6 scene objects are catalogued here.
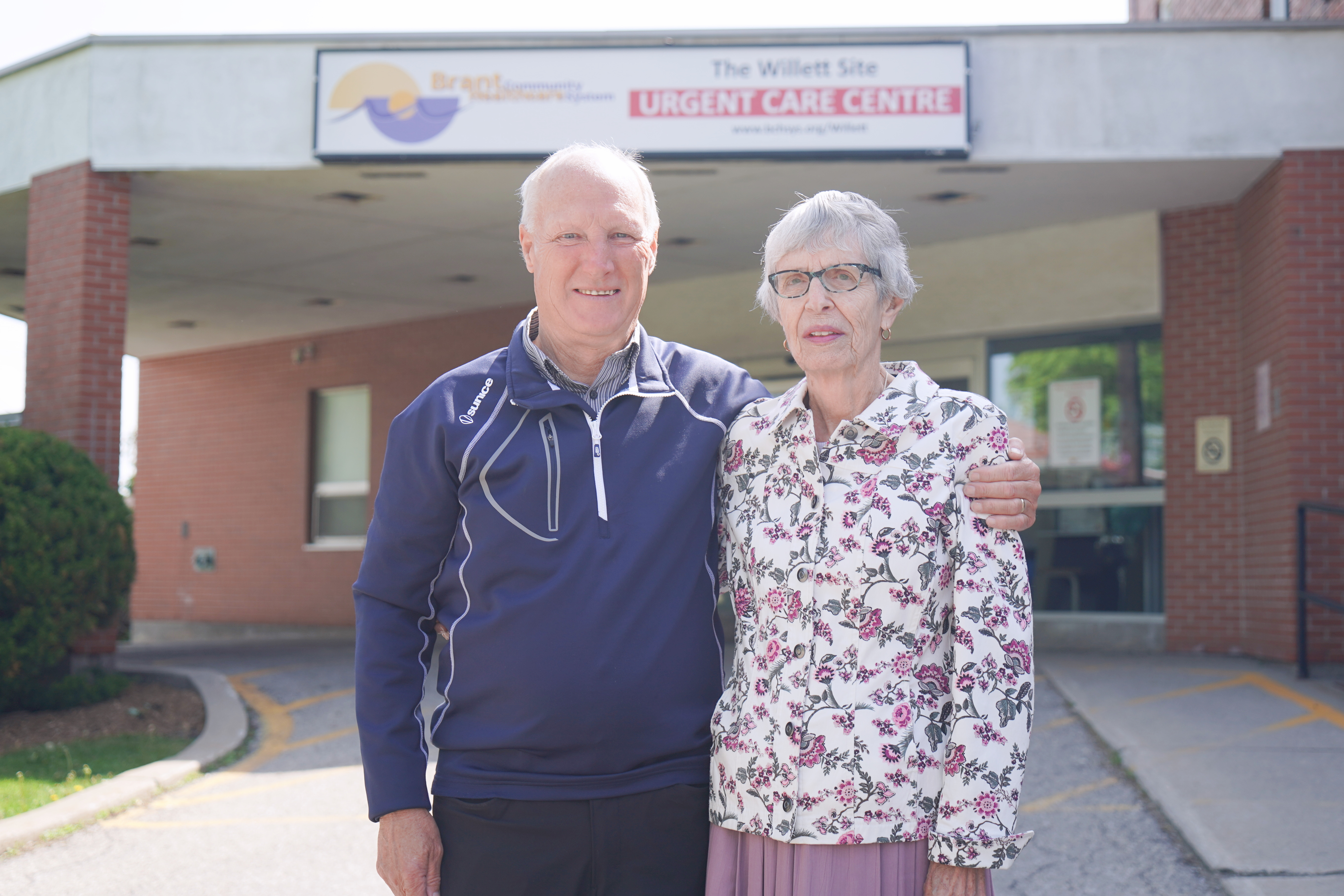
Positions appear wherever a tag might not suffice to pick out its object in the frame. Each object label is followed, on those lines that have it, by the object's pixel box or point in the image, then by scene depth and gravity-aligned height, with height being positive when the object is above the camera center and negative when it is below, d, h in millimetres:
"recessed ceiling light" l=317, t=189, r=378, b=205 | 9797 +2505
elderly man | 2279 -242
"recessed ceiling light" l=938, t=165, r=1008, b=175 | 8922 +2538
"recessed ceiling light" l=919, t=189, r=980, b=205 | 9680 +2529
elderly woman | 2121 -288
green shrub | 7480 -500
